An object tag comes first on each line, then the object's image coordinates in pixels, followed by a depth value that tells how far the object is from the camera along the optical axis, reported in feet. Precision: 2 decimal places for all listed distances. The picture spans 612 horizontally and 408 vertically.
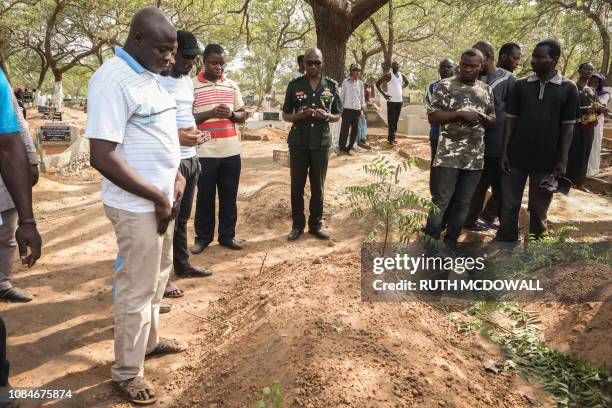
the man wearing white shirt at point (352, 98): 29.91
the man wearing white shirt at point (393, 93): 35.24
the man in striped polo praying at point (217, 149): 13.56
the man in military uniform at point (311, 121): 15.85
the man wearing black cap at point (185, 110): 11.11
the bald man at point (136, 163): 6.63
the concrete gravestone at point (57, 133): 35.81
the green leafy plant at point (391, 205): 12.02
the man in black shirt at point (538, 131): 12.93
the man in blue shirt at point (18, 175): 7.21
